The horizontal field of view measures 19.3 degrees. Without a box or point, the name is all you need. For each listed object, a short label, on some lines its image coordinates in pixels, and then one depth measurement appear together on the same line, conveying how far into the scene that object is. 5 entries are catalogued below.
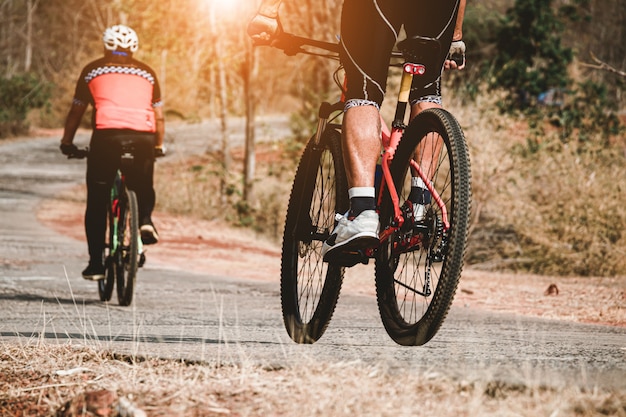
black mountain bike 13.58
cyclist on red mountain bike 7.27
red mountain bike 6.68
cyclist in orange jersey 14.09
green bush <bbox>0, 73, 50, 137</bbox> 72.05
